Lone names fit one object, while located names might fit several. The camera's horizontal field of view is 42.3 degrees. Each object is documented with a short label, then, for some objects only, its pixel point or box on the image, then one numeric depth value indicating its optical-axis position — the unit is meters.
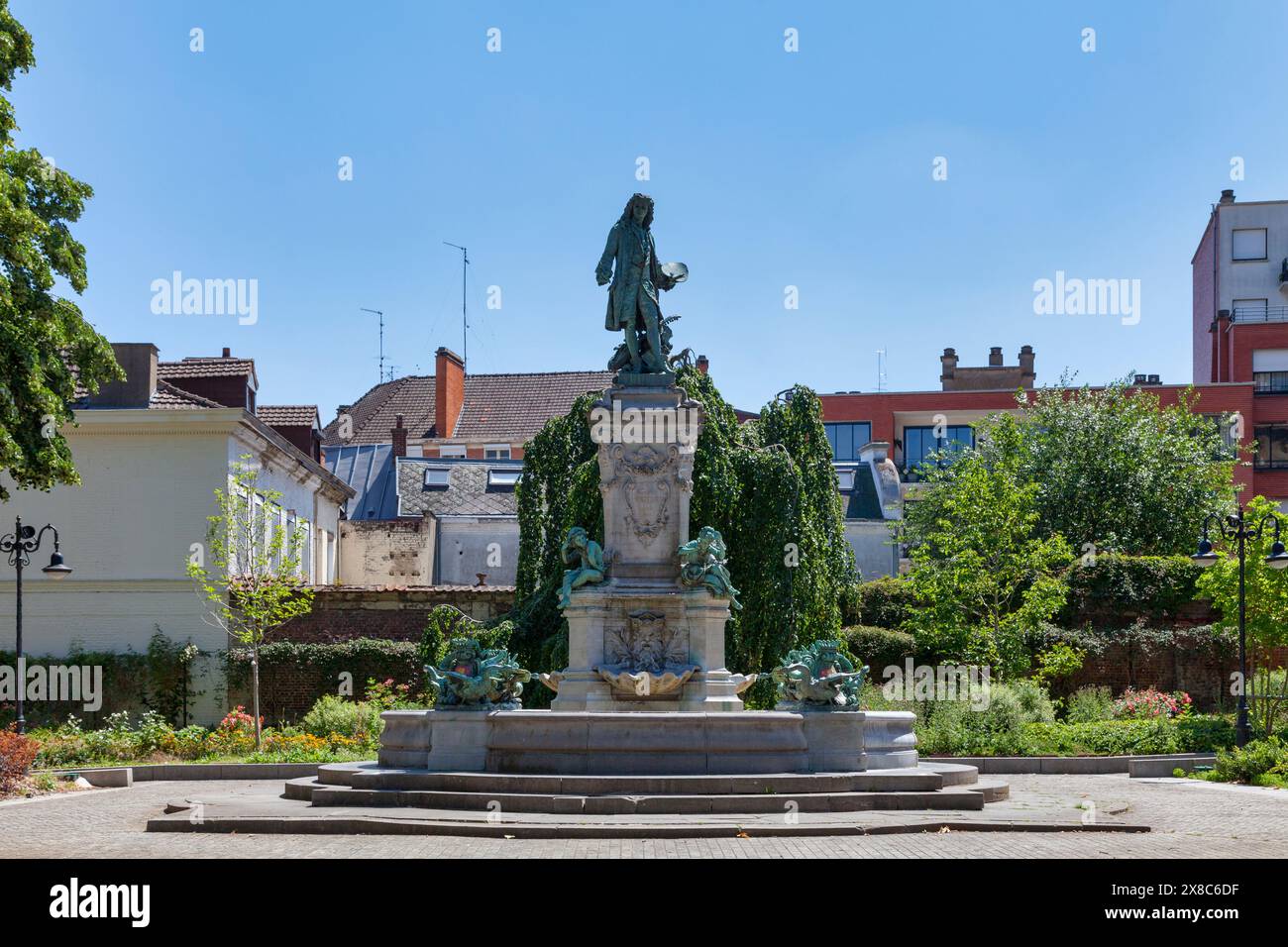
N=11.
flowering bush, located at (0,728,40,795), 19.95
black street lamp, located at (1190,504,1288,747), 24.73
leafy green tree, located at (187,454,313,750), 29.05
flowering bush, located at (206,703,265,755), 26.39
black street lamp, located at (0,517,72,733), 24.80
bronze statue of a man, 20.47
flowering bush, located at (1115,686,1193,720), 29.34
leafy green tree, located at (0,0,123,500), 20.94
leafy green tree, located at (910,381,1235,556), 48.34
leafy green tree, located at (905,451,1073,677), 34.62
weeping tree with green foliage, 28.50
